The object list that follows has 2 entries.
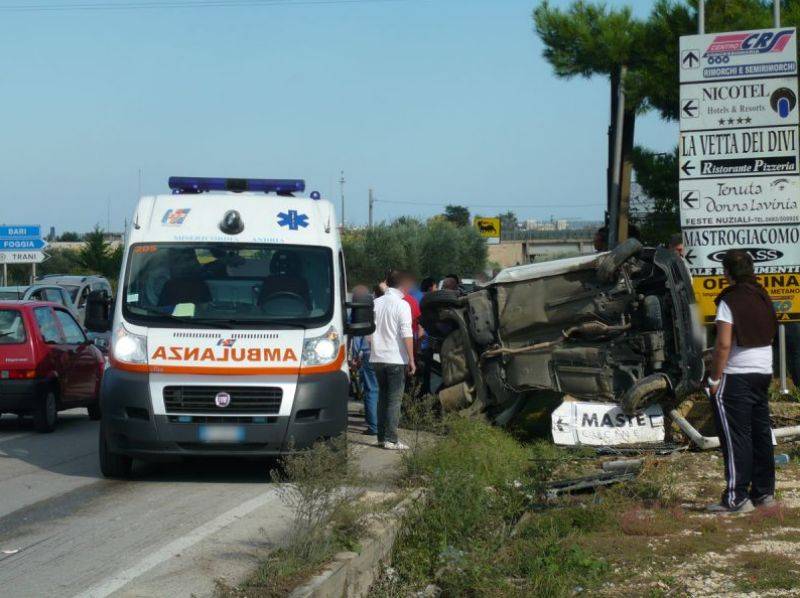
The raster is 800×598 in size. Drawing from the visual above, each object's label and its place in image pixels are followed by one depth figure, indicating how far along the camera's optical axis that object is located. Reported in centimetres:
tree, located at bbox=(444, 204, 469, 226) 9881
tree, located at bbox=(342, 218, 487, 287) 4925
